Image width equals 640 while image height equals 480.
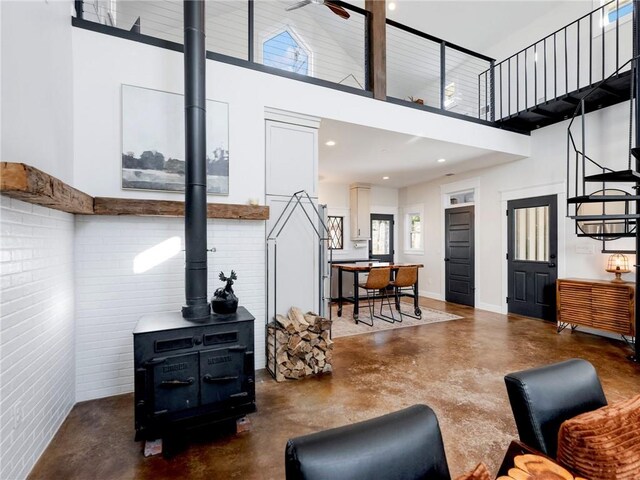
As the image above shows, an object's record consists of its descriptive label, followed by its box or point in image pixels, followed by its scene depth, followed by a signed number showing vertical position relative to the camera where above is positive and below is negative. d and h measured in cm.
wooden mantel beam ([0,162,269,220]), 139 +27
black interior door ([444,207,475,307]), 645 -32
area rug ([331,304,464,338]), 467 -130
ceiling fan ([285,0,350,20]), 302 +255
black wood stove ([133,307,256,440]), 196 -85
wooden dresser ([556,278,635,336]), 387 -82
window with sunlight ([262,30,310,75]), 645 +387
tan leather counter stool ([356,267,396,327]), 506 -61
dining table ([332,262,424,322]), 527 -74
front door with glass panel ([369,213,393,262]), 829 +10
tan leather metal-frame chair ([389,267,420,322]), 533 -62
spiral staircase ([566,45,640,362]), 336 +65
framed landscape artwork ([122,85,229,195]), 275 +88
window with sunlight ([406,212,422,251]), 789 +25
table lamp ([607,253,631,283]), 405 -31
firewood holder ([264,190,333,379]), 329 -1
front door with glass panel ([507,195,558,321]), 507 -25
